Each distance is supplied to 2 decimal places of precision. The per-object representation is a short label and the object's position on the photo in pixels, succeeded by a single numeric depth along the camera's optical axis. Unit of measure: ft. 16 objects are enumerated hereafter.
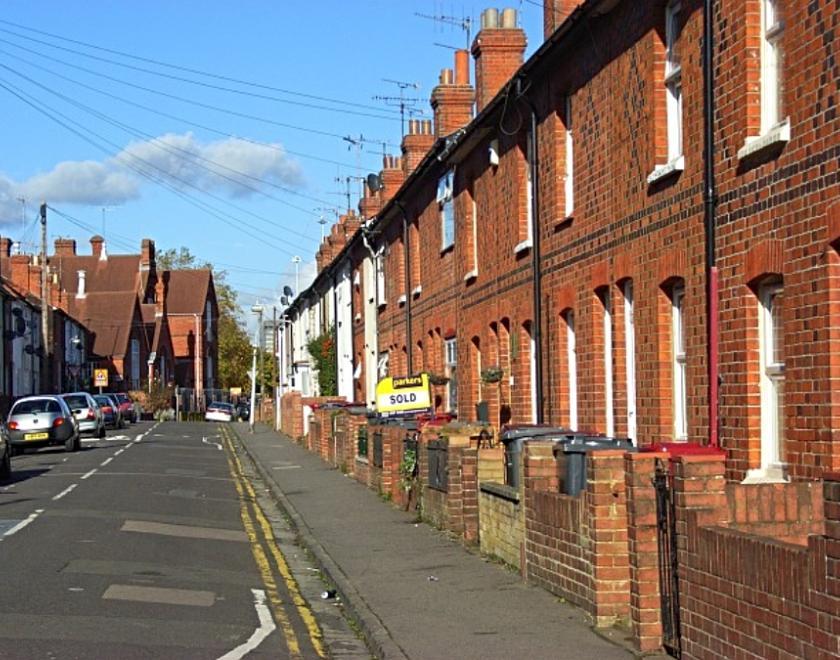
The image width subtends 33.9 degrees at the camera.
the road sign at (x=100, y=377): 294.33
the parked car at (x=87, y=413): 160.15
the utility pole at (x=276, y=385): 204.24
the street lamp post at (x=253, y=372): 211.29
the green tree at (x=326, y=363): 167.88
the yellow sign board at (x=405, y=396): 75.51
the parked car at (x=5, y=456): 86.17
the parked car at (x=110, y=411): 195.95
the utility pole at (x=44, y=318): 175.22
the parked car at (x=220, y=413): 280.31
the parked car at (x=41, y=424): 125.70
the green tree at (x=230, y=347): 499.02
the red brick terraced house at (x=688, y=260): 28.12
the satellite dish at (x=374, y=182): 141.08
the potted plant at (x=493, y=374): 73.00
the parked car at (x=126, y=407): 237.84
